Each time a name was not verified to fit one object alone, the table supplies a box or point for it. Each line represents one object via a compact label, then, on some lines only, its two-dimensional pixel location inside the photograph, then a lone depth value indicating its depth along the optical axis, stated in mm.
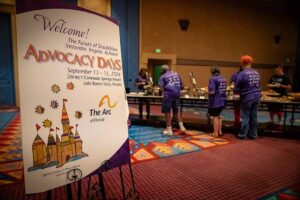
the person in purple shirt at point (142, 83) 5588
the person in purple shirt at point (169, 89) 4258
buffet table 4245
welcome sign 1186
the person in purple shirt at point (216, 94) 4098
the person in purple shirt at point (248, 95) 3988
